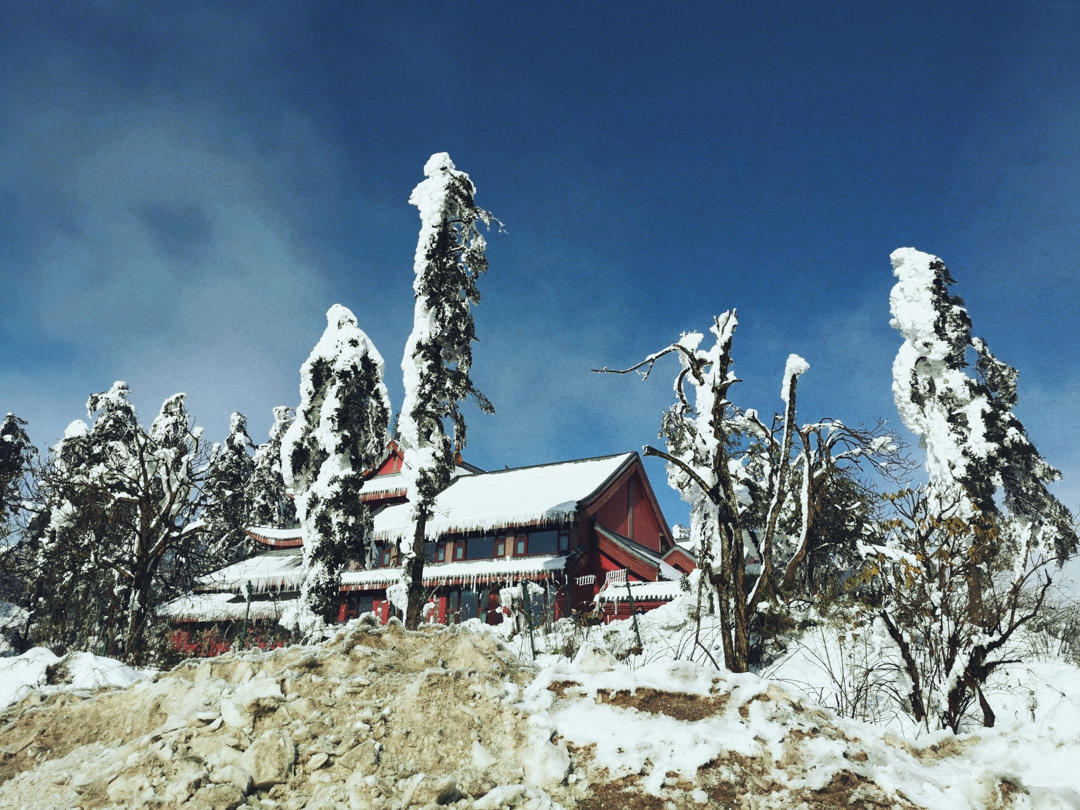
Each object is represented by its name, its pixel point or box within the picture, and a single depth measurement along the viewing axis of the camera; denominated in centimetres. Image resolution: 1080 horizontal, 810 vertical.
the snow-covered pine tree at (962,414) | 1792
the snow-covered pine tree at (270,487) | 4159
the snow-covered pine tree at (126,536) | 1605
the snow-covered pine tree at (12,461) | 2252
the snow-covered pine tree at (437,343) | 1589
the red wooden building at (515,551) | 2352
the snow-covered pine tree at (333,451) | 1523
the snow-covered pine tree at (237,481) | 3549
